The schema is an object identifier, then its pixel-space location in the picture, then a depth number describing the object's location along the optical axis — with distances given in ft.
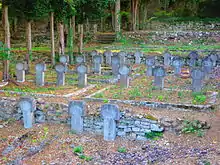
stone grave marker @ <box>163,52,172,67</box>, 56.65
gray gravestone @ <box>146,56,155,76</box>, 48.03
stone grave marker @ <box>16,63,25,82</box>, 42.42
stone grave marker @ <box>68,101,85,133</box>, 25.91
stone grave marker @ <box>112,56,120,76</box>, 48.34
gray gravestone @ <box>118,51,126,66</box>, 57.52
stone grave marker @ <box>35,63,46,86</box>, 41.32
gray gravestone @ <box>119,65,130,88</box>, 38.96
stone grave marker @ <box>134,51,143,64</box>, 60.08
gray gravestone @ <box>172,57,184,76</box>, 47.09
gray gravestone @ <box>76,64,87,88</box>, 39.88
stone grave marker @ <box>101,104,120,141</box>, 24.68
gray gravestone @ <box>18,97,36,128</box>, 27.14
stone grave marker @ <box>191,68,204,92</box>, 35.51
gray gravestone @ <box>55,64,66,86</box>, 40.32
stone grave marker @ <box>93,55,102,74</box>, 49.34
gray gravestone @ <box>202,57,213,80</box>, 45.32
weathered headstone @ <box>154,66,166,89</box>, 37.17
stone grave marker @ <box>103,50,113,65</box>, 58.65
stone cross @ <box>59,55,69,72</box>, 51.62
